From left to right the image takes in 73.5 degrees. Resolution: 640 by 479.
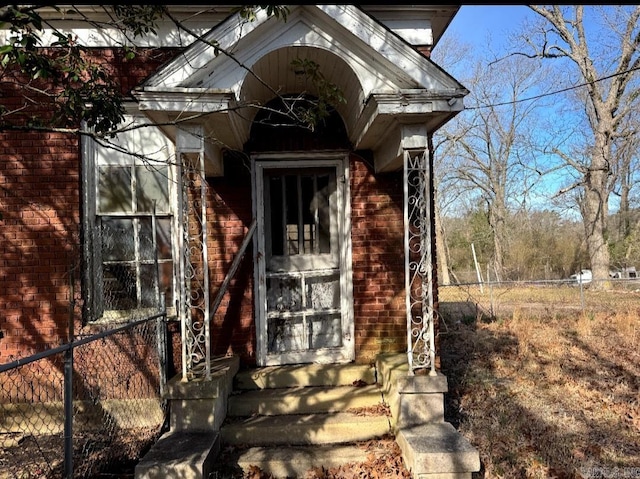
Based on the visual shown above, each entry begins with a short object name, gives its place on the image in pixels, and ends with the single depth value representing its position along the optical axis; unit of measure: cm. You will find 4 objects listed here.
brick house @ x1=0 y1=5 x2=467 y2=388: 477
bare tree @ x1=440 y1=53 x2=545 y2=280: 3028
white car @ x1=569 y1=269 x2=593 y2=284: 3143
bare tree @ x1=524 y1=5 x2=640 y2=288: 2022
